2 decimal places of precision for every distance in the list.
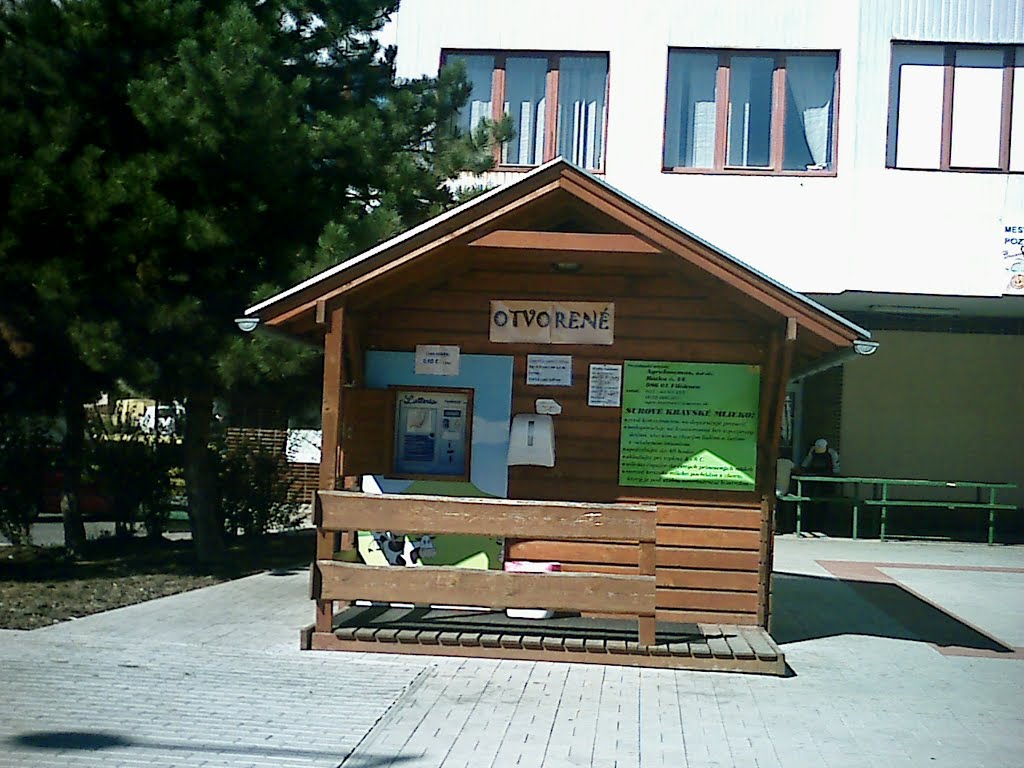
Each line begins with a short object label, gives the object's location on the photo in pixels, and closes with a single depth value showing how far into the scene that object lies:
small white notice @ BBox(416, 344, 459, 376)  9.91
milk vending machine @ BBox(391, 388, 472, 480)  9.99
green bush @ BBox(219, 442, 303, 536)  16.28
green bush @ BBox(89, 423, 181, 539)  15.91
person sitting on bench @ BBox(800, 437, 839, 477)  19.89
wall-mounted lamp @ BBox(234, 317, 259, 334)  9.09
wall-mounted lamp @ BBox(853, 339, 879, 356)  8.73
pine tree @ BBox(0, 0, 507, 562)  12.43
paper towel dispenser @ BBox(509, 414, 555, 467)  9.70
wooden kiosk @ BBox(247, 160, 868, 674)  8.88
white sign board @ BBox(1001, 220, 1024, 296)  17.02
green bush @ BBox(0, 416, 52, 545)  15.34
